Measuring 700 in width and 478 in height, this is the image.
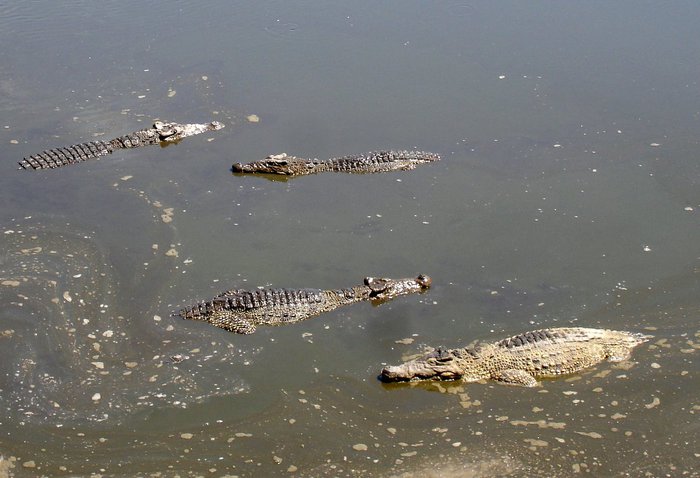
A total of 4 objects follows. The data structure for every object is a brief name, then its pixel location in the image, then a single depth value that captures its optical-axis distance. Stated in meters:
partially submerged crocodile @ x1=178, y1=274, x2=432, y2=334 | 11.48
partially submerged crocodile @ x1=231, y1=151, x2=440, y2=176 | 15.66
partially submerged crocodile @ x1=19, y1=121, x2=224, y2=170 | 15.96
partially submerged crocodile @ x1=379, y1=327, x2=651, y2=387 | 10.49
